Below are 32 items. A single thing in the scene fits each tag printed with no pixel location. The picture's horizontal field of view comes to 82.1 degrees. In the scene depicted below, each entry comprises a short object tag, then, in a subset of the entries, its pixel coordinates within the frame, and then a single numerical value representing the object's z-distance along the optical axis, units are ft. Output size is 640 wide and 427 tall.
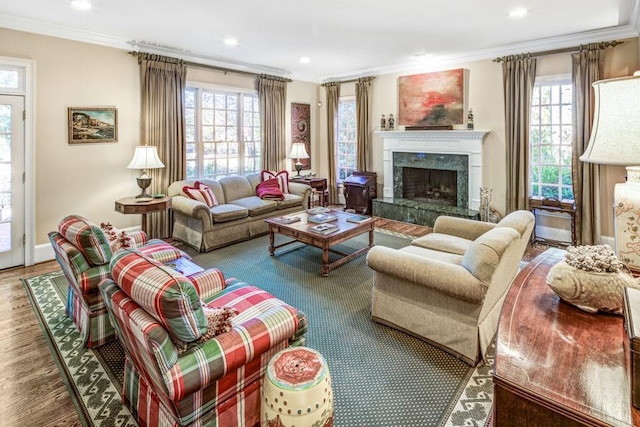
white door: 13.34
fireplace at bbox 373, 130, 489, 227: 19.10
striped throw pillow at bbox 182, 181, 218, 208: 16.67
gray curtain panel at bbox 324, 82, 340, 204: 24.63
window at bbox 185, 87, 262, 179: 19.31
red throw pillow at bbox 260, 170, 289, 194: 20.35
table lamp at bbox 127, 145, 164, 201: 15.33
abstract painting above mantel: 19.30
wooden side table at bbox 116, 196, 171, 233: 14.48
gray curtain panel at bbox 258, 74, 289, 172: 21.90
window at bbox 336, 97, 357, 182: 24.61
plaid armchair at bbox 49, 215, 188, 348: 8.14
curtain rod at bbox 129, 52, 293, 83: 18.18
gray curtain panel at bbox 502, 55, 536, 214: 16.84
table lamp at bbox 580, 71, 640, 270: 4.41
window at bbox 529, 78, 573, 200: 16.52
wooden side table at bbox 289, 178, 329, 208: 22.77
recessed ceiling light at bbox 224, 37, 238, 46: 15.93
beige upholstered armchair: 7.57
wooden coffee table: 12.90
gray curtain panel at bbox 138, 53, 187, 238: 16.63
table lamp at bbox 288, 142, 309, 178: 23.18
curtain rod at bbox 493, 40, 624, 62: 14.69
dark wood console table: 3.01
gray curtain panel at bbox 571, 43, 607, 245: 15.02
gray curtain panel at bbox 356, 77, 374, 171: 22.90
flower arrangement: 4.50
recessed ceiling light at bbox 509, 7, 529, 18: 12.51
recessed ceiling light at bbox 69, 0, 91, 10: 11.56
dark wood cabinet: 22.35
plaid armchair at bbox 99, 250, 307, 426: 4.91
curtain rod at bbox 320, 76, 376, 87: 22.63
